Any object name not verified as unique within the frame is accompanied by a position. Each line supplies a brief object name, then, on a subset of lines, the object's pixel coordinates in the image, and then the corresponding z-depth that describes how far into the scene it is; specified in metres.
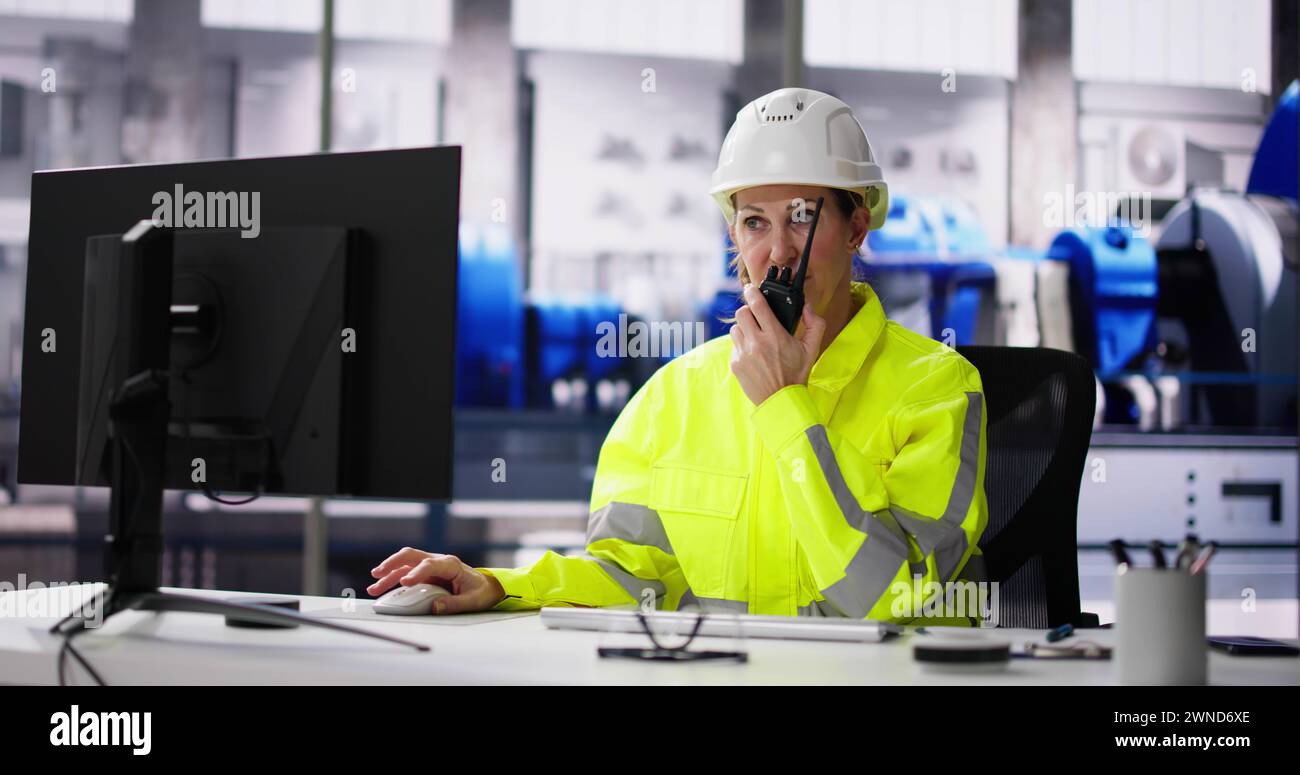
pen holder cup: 1.17
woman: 1.73
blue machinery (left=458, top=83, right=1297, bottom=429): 4.15
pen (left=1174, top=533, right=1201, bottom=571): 1.19
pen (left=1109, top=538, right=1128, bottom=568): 1.21
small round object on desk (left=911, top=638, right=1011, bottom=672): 1.27
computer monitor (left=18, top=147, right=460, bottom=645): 1.50
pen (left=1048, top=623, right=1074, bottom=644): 1.46
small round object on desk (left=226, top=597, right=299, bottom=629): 1.64
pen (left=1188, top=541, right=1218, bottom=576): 1.18
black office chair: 2.09
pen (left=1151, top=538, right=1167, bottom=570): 1.18
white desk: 1.23
